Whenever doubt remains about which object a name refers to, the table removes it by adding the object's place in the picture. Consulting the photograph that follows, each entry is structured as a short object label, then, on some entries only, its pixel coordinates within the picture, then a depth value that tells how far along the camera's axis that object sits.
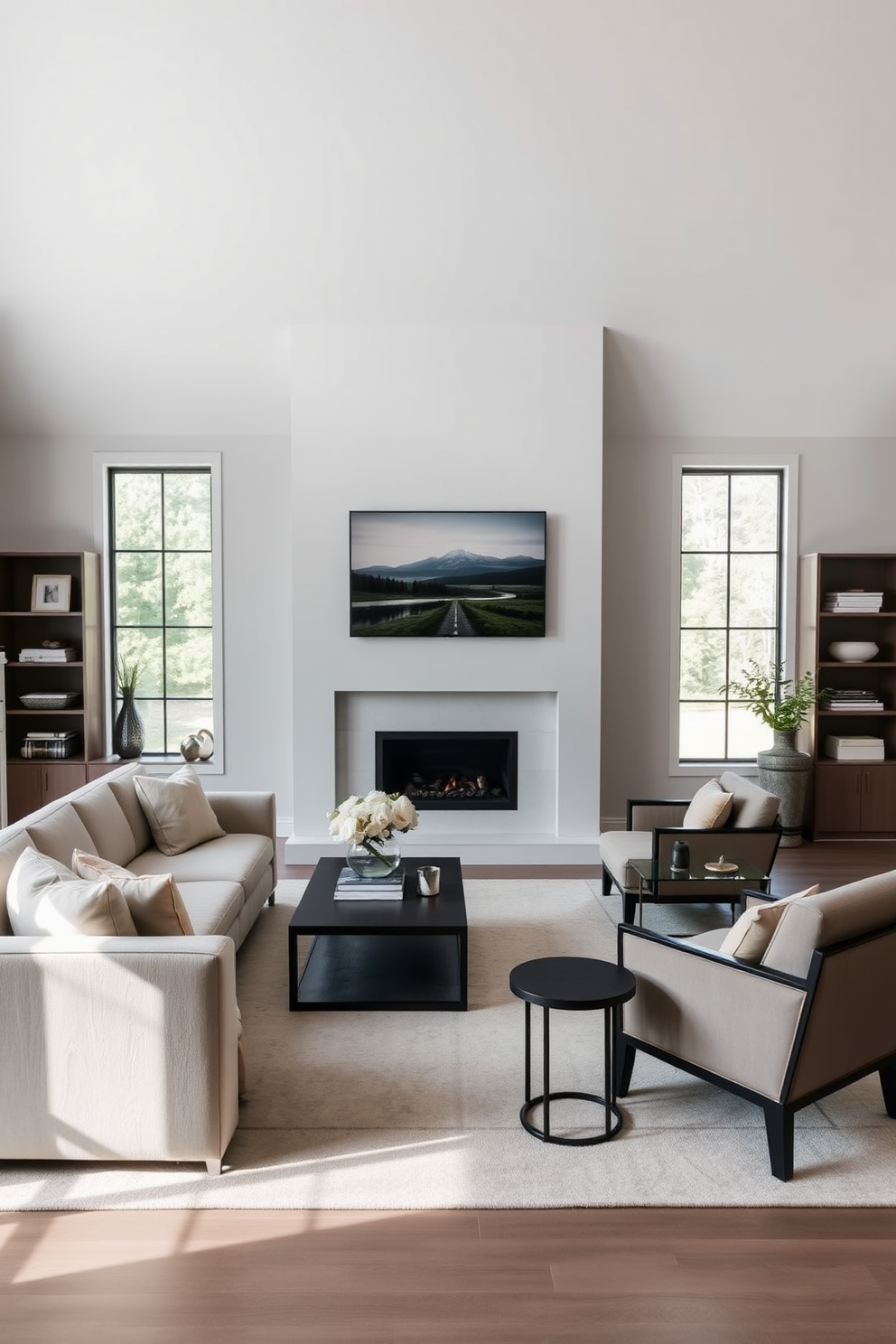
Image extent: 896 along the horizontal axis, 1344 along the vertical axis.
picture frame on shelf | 7.21
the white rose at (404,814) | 4.55
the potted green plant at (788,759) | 6.98
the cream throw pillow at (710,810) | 5.15
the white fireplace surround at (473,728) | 6.74
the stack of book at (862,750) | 7.14
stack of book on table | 4.55
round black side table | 3.16
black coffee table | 4.20
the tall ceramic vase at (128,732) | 7.27
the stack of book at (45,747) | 7.14
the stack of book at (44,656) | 7.11
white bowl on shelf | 7.19
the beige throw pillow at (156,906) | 3.25
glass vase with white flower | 4.50
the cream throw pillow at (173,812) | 5.02
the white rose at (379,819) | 4.49
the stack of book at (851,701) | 7.21
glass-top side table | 4.56
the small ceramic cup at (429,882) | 4.61
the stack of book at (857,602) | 7.14
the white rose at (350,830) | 4.48
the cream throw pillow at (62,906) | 3.08
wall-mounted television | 6.46
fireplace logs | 6.76
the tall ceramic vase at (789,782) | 6.97
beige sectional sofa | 2.92
